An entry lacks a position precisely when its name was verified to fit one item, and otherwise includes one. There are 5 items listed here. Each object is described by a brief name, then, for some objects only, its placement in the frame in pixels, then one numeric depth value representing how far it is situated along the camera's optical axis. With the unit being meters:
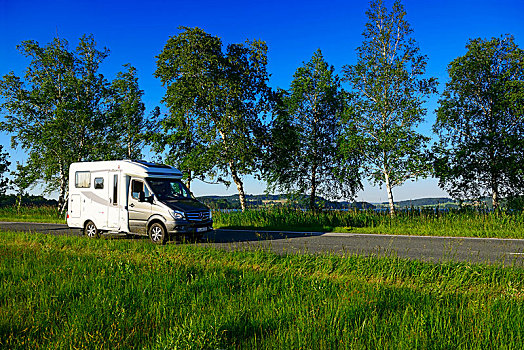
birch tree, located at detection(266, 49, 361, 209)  29.83
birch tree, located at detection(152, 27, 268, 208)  26.66
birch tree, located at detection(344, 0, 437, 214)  22.81
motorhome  12.94
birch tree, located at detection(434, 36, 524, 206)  26.16
